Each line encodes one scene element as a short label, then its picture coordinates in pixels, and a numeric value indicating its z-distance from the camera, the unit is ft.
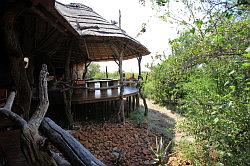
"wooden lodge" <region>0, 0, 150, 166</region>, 3.92
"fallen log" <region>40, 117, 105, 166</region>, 3.26
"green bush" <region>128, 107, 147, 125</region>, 19.34
